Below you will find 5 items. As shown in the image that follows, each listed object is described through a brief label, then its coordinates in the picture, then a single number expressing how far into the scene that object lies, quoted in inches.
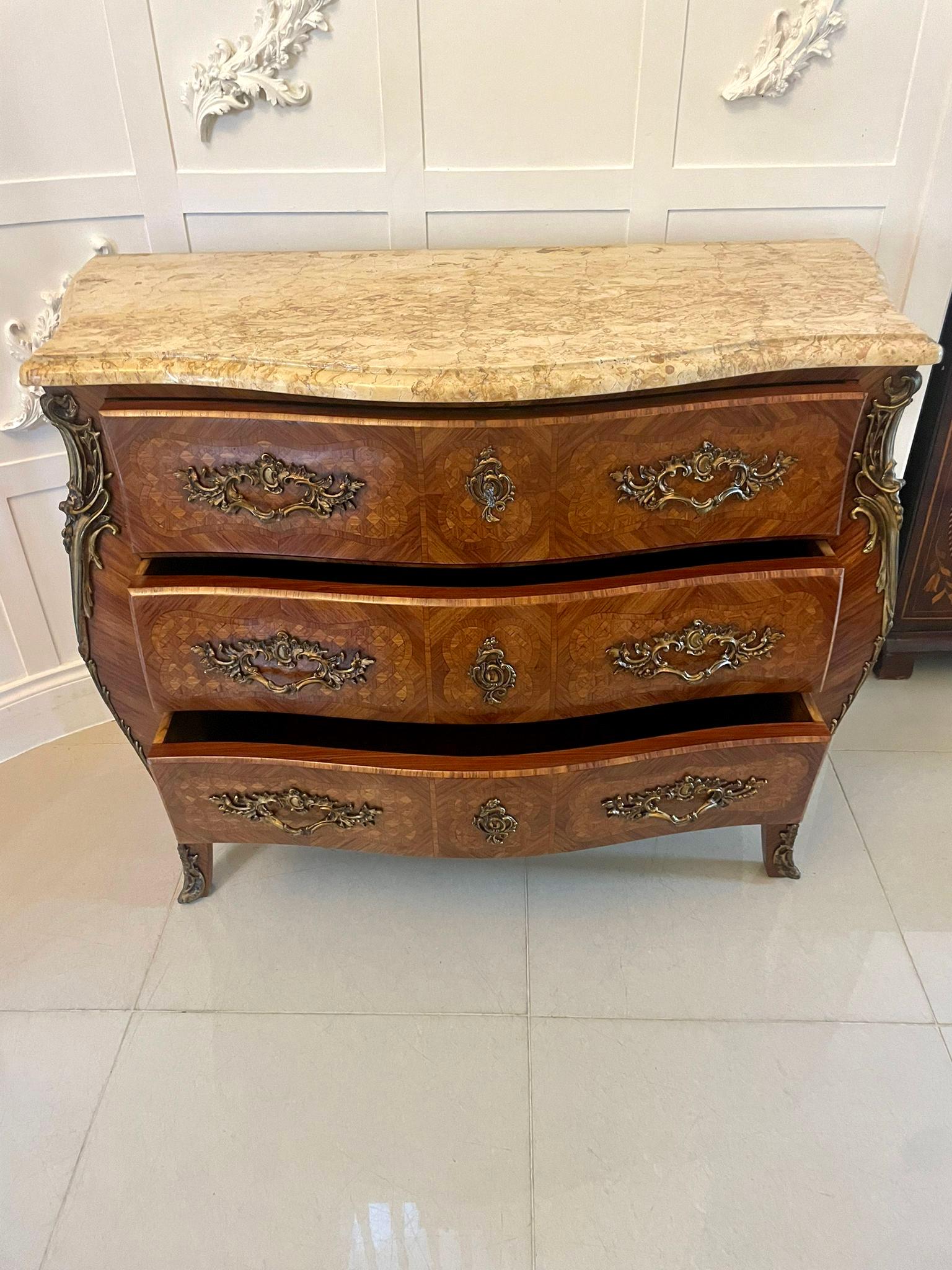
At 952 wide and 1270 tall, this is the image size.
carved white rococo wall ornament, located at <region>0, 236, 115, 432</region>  62.8
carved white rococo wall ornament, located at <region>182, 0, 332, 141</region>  55.9
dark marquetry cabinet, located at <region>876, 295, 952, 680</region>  69.0
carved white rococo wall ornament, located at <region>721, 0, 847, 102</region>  56.3
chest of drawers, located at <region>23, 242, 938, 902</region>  45.6
